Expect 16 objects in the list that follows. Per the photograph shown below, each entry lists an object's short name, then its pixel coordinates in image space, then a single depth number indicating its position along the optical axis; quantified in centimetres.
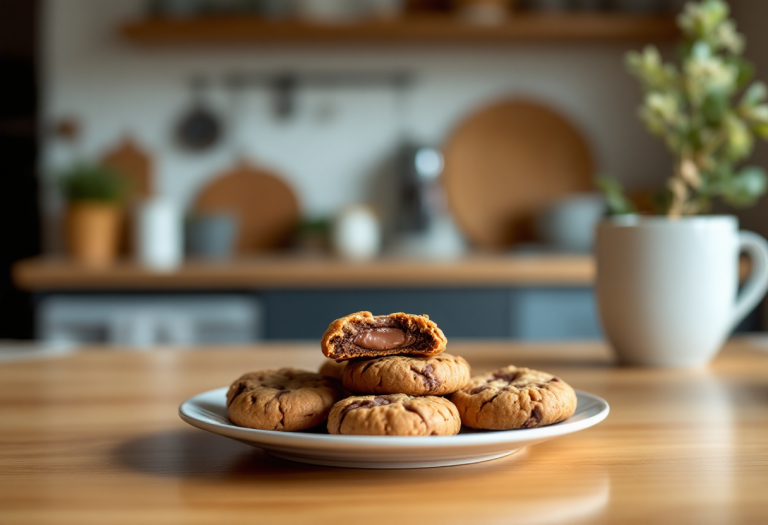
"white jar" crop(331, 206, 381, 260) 288
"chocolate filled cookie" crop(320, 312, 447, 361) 59
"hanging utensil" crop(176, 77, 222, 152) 317
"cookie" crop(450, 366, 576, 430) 57
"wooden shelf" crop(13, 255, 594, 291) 242
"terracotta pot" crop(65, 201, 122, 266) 274
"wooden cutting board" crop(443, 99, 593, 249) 318
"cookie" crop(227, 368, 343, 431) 56
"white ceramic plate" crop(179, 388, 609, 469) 50
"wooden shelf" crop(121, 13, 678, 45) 292
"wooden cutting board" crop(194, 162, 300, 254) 314
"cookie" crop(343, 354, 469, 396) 57
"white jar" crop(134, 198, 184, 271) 273
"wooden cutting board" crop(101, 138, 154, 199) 315
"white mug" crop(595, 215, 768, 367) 102
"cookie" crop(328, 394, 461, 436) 52
